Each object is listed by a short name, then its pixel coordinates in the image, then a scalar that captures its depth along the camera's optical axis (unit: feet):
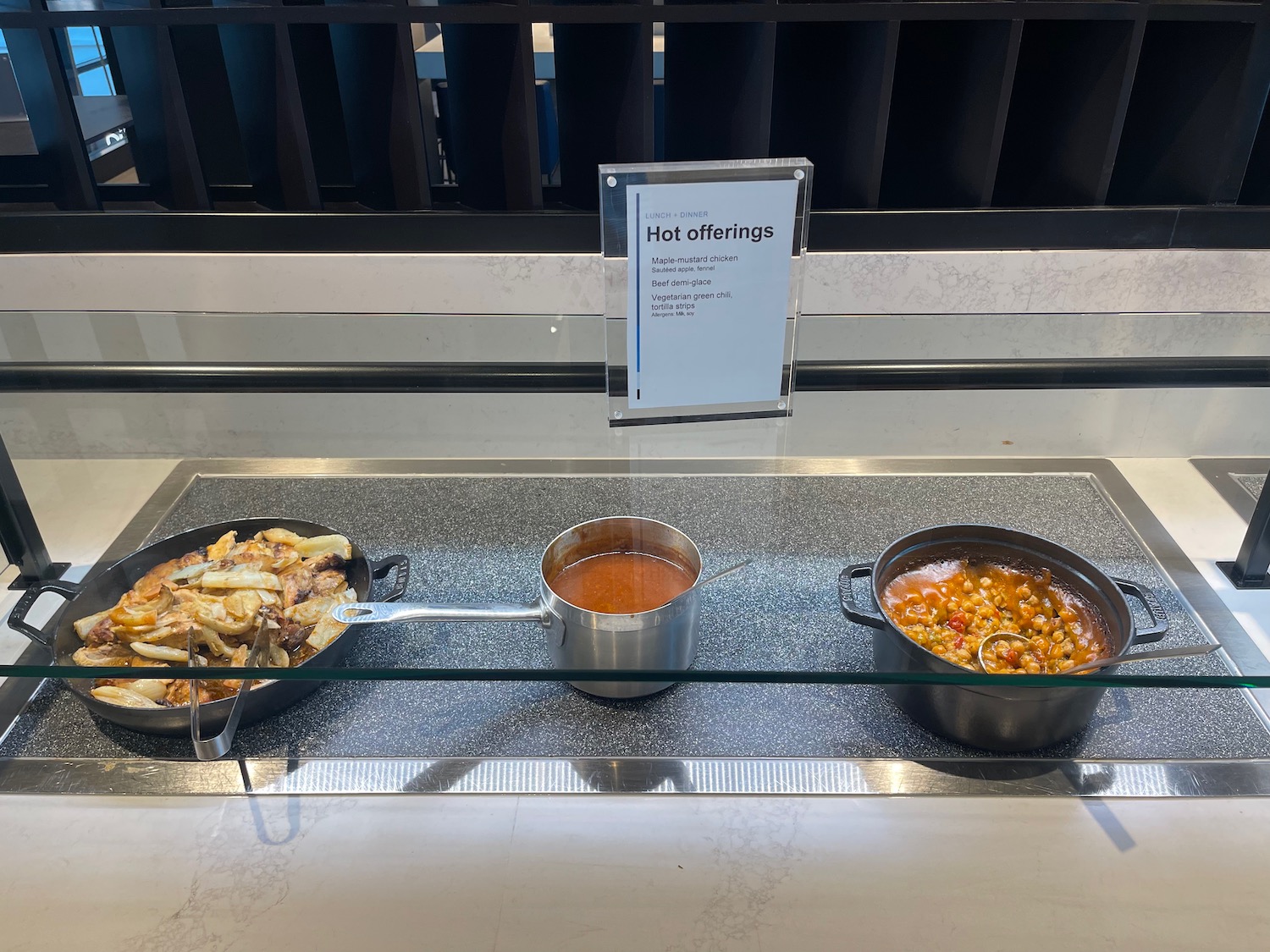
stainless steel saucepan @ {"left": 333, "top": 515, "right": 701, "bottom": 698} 1.90
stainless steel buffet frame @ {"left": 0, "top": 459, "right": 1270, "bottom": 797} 2.17
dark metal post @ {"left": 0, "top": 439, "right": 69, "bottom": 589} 2.25
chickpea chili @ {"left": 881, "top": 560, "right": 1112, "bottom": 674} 1.96
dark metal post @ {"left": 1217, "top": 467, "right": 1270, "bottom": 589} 2.15
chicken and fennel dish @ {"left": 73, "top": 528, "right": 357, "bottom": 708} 1.98
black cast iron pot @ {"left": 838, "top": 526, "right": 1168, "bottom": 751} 1.96
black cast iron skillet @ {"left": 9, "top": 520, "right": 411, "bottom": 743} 2.02
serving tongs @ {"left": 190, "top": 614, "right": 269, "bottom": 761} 1.96
